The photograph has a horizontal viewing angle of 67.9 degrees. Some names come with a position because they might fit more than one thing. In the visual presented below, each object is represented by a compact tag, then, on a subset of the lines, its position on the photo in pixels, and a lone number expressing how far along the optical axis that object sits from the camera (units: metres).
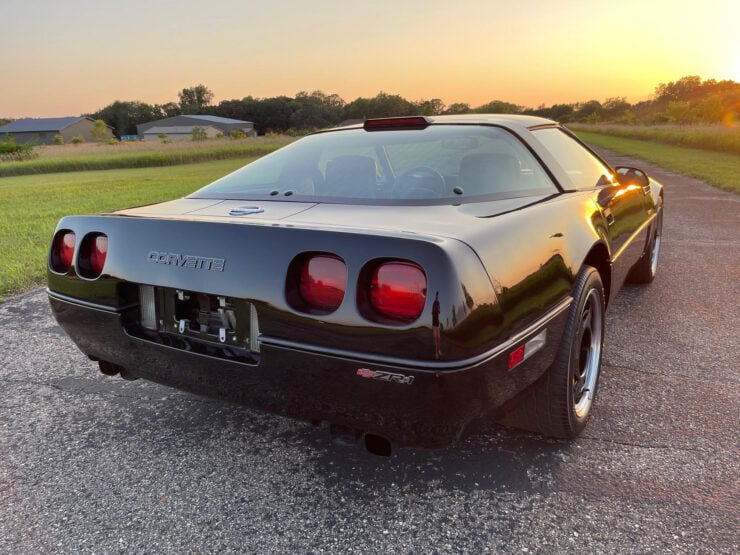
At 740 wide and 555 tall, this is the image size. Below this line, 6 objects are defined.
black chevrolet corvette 1.53
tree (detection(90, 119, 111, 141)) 82.00
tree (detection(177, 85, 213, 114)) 128.75
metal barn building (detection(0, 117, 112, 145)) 97.69
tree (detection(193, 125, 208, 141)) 66.05
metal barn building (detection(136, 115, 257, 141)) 94.56
